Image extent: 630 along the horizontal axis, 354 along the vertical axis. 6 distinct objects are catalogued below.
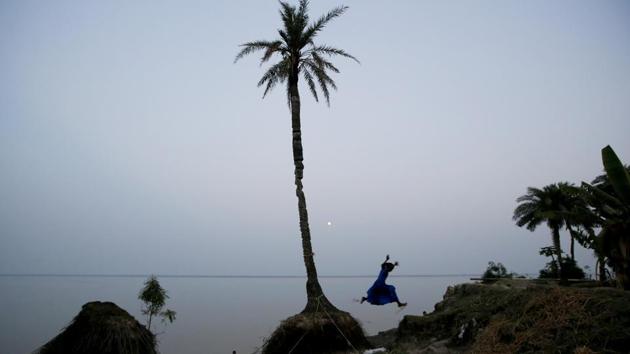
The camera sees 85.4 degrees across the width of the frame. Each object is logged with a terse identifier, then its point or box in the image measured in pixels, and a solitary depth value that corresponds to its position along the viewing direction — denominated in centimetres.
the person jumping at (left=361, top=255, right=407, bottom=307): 1527
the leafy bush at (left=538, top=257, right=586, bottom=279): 2802
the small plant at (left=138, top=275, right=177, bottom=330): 1895
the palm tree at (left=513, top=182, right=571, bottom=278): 4116
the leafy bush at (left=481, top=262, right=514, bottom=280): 3109
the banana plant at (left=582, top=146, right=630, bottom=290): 802
